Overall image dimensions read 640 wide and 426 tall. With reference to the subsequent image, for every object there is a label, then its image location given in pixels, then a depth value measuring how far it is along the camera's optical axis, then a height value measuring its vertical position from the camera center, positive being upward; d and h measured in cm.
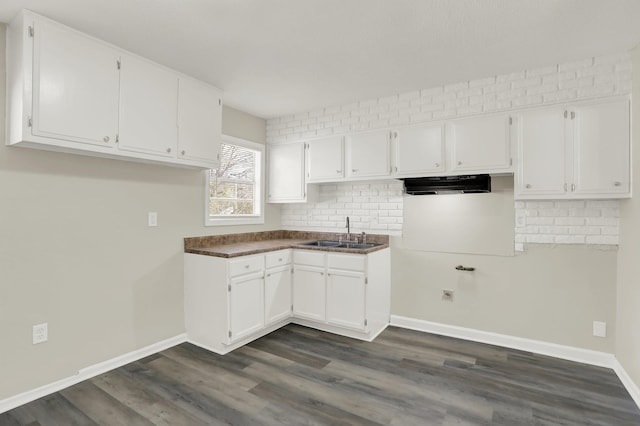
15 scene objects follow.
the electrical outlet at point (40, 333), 236 -86
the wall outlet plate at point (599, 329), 281 -98
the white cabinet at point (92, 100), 210 +82
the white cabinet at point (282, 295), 308 -83
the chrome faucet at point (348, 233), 396 -24
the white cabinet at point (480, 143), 299 +64
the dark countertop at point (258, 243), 325 -35
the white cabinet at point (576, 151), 258 +50
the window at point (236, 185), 379 +33
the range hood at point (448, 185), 320 +29
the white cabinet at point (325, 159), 386 +63
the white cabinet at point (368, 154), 357 +64
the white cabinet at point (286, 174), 416 +50
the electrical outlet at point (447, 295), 347 -86
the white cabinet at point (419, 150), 329 +63
